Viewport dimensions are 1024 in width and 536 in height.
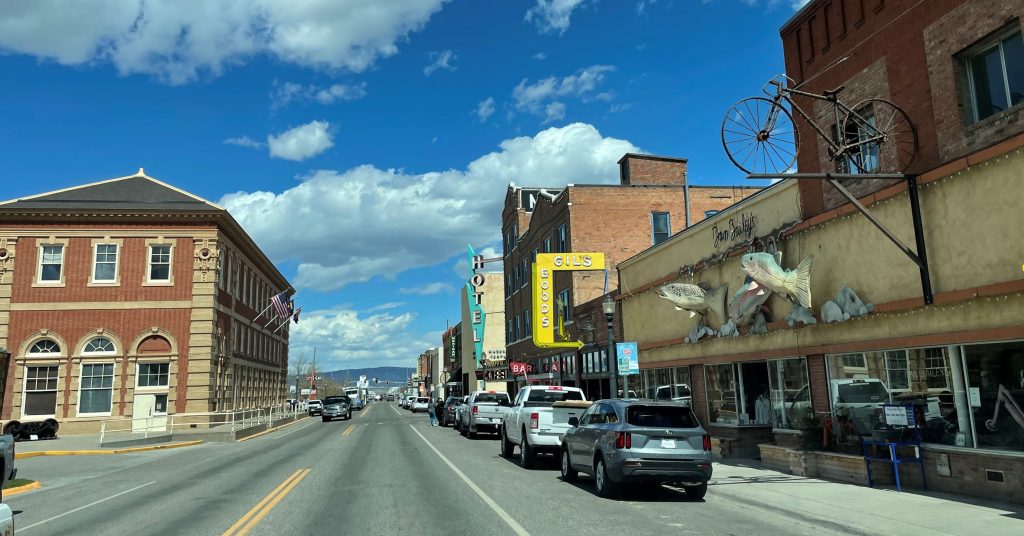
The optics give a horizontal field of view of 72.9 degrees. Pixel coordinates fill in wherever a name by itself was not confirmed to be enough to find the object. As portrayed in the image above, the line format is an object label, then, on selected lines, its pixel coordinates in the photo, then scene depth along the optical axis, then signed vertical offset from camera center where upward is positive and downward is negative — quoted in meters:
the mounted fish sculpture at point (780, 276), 14.75 +2.12
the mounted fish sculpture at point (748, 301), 16.67 +1.77
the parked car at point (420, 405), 72.94 -2.28
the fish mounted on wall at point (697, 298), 19.03 +2.18
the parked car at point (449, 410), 38.72 -1.59
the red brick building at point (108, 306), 35.44 +4.44
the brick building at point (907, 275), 10.49 +1.65
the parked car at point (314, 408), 72.92 -2.29
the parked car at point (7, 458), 13.09 -1.22
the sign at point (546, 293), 32.78 +4.37
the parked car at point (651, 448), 11.23 -1.17
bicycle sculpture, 12.47 +4.40
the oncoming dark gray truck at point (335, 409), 52.31 -1.75
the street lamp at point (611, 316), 20.23 +1.81
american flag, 43.88 +5.14
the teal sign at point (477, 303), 59.01 +7.66
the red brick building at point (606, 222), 33.16 +7.84
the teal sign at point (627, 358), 18.73 +0.52
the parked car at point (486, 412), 27.86 -1.23
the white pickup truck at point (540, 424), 16.84 -1.10
